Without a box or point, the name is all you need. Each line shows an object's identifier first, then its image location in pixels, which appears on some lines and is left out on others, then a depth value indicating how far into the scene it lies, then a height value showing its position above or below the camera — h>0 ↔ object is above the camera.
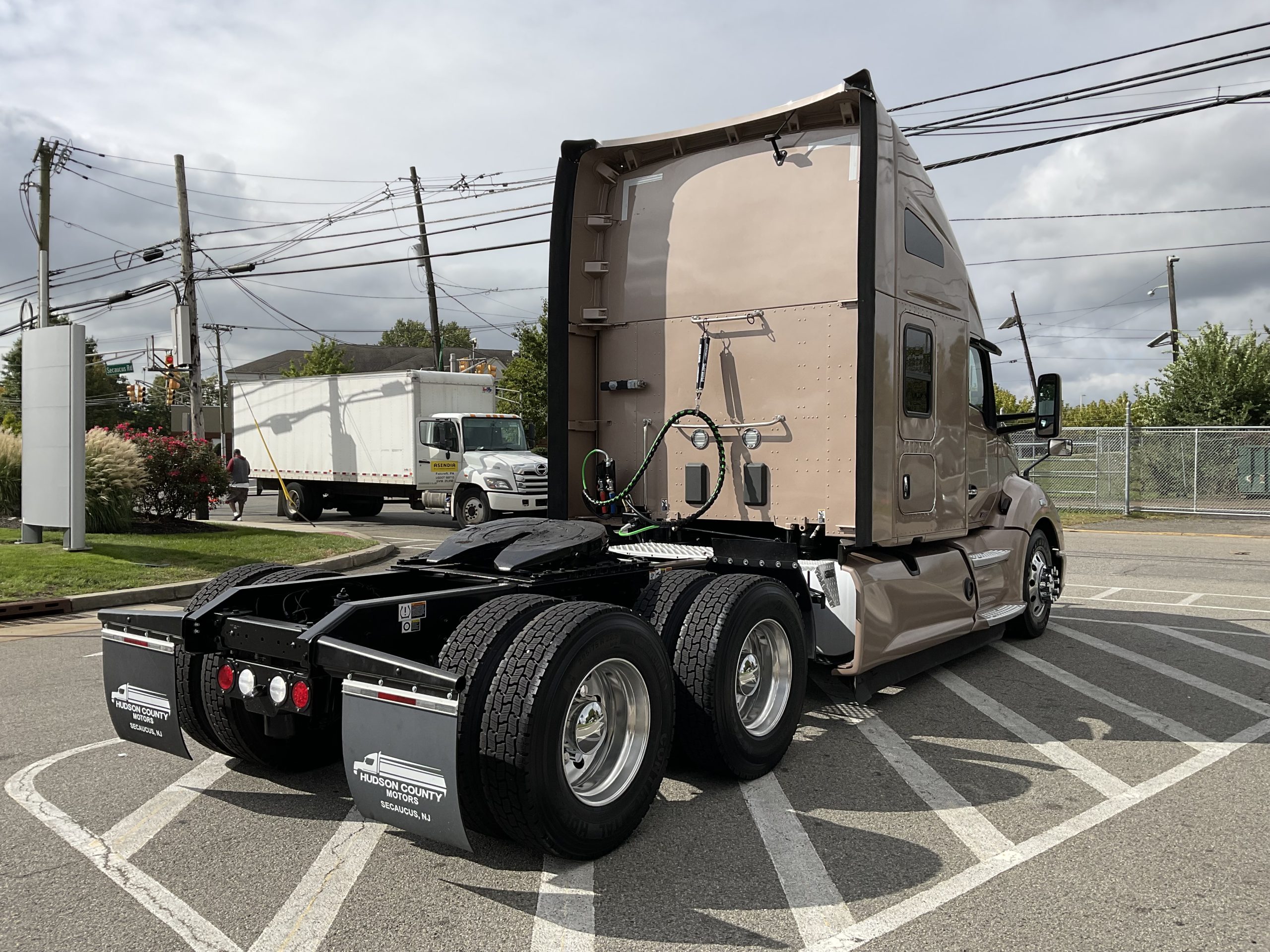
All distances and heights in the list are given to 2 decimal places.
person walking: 22.61 -0.25
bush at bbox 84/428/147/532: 15.12 -0.24
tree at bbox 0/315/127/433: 62.56 +5.15
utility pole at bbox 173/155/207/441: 25.94 +4.37
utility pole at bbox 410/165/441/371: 32.62 +5.73
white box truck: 20.39 +0.47
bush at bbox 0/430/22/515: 15.81 -0.14
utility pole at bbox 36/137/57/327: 19.12 +6.53
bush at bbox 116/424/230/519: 16.67 -0.16
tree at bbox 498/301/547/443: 39.69 +3.58
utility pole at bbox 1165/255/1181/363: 34.97 +5.83
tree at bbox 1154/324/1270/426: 27.88 +2.36
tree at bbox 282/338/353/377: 62.31 +6.82
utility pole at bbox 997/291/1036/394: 27.86 +4.82
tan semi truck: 3.49 -0.48
